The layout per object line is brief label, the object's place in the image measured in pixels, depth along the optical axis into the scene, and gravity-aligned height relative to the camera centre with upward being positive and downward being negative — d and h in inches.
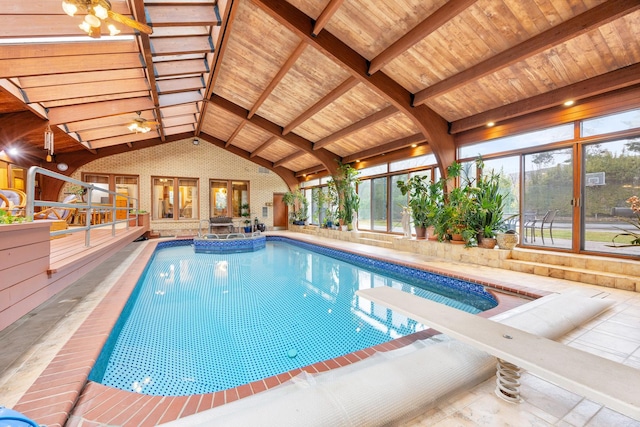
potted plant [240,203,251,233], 493.4 -0.4
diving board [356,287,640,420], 39.5 -25.8
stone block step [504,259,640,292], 141.9 -35.9
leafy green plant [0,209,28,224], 68.4 -2.4
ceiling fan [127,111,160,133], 242.0 +77.1
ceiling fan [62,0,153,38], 102.7 +77.8
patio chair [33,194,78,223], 174.5 -2.2
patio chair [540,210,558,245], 195.8 -5.3
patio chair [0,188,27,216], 163.9 +8.6
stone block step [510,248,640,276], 149.7 -29.7
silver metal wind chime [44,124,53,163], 219.5 +56.1
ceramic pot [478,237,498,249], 204.2 -22.9
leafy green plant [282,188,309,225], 508.1 +11.4
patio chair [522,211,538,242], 207.8 -9.4
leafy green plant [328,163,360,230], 366.9 +24.2
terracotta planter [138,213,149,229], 355.3 -12.5
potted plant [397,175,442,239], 251.4 +10.0
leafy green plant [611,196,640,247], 149.0 -7.8
